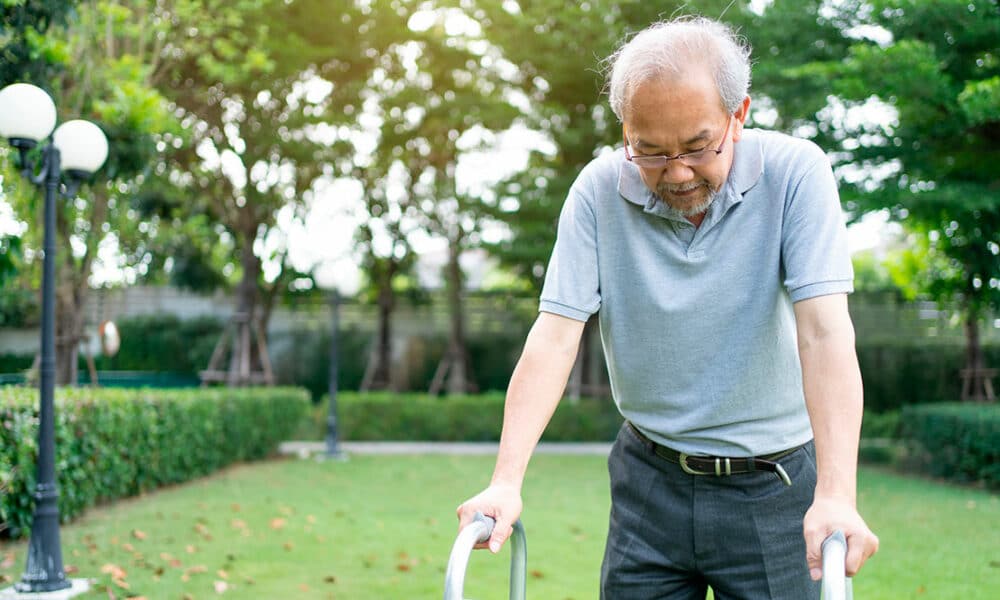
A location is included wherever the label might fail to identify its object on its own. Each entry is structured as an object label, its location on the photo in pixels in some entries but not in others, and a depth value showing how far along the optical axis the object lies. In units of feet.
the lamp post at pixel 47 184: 17.11
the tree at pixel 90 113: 25.93
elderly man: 5.56
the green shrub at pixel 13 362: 62.49
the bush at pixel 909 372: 52.65
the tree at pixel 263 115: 45.78
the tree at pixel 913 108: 30.73
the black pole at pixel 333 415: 42.37
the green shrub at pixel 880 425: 47.65
